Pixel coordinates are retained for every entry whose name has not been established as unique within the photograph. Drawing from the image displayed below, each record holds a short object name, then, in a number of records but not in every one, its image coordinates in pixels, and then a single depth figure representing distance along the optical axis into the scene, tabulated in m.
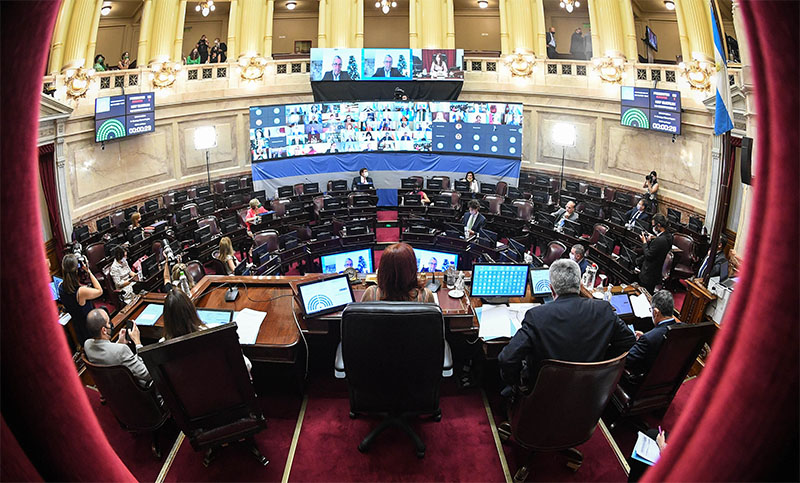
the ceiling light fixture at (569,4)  13.18
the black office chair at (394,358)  2.77
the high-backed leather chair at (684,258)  7.89
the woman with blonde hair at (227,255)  6.79
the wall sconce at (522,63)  15.25
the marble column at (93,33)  12.47
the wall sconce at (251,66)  15.27
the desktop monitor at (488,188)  13.20
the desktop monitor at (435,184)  13.58
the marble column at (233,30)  15.58
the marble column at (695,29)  11.81
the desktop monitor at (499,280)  4.46
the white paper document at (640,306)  4.71
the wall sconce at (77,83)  11.73
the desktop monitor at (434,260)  5.99
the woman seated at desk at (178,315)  3.17
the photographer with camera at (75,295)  5.48
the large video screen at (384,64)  14.58
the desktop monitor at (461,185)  12.54
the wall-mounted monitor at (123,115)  11.88
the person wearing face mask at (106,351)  3.48
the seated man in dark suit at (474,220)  8.60
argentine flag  6.57
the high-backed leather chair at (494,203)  11.45
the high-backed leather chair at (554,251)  7.23
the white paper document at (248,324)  3.87
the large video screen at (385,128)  14.50
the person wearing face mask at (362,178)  13.18
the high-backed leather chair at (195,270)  5.96
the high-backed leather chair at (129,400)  3.39
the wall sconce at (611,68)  13.58
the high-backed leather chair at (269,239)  8.15
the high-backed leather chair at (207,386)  2.79
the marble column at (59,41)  12.07
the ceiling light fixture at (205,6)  13.52
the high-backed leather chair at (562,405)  2.81
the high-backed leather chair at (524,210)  10.50
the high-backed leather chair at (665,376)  3.47
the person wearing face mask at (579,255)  6.00
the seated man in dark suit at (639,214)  9.59
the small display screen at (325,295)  4.04
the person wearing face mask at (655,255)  6.81
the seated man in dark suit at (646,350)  3.57
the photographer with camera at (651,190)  11.55
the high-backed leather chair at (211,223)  9.24
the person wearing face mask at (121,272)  6.78
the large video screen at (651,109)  11.83
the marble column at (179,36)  15.16
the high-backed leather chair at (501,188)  13.57
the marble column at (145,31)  14.38
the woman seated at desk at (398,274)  3.38
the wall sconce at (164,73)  13.82
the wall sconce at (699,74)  11.42
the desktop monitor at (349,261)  5.82
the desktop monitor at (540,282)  4.60
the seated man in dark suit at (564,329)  2.92
